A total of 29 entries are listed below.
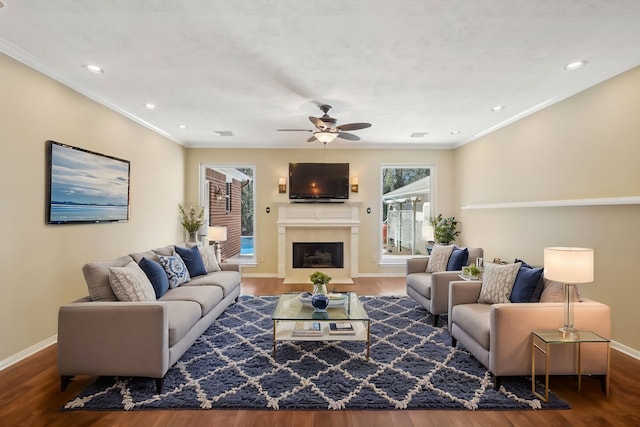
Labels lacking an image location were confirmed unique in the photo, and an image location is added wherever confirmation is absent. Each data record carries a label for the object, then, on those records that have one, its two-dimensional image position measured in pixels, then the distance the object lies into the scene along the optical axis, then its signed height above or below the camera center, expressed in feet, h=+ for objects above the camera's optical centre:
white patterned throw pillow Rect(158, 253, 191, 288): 12.02 -2.03
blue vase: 10.45 -2.79
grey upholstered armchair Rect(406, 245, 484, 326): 12.44 -2.64
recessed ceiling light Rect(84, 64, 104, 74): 10.25 +4.83
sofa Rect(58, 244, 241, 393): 7.90 -2.80
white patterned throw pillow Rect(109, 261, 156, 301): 8.84 -1.92
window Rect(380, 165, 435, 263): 22.72 +0.60
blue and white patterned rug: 7.49 -4.33
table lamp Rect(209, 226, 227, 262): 17.79 -0.95
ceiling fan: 13.00 +3.79
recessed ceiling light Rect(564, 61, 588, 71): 9.79 +4.76
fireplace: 21.52 -0.81
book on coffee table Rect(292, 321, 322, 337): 10.07 -3.66
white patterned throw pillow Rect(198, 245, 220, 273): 14.93 -2.01
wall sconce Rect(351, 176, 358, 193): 21.85 +2.27
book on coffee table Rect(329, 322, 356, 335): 10.21 -3.67
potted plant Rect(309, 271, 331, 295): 11.21 -2.26
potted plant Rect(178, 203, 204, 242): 20.58 -0.07
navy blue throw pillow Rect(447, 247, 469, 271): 13.85 -1.85
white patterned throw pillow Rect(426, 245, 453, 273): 14.74 -1.95
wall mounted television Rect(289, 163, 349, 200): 21.50 +2.44
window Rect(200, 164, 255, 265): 22.81 +1.04
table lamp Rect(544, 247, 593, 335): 7.58 -1.24
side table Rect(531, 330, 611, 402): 7.48 -2.97
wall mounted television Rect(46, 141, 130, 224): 10.77 +1.17
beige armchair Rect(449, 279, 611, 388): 7.96 -2.98
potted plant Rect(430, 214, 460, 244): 20.51 -0.81
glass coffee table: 9.90 -3.15
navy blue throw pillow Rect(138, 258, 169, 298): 10.69 -1.94
